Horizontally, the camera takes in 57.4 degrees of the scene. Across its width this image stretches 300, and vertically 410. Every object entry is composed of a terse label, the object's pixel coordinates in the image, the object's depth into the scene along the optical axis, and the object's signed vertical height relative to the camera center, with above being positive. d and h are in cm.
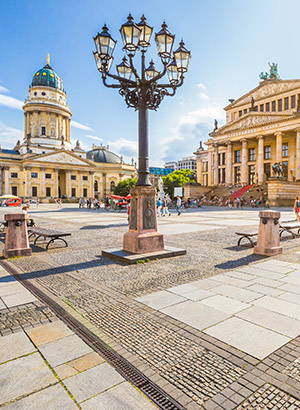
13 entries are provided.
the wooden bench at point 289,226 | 1012 -121
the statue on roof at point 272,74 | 5322 +2358
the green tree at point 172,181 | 6838 +327
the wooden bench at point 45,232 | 860 -123
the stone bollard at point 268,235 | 788 -121
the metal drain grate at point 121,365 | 231 -174
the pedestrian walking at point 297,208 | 1720 -92
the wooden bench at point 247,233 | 890 -129
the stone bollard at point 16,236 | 774 -119
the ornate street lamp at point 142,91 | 734 +306
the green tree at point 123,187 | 7900 +218
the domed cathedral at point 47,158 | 7688 +1081
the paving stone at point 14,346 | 295 -174
